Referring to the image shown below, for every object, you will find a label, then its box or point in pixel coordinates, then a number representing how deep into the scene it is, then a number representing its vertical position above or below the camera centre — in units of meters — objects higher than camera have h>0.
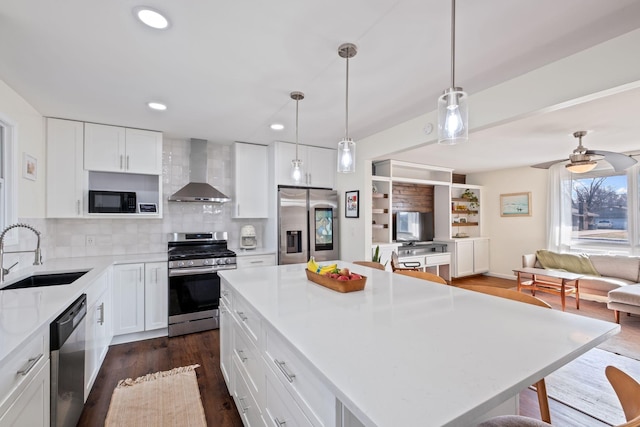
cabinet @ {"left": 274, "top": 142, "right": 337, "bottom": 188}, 3.95 +0.71
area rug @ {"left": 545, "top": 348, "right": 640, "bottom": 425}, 2.03 -1.35
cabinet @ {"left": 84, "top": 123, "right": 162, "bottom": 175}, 3.13 +0.72
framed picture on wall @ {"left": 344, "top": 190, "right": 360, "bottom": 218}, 3.92 +0.14
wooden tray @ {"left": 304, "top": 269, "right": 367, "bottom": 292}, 1.64 -0.40
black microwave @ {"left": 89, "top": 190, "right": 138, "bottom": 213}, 3.11 +0.13
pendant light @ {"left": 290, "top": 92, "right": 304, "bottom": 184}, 2.47 +0.43
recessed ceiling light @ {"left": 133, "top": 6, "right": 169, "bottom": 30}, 1.47 +1.02
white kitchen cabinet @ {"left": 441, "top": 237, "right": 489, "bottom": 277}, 6.01 -0.88
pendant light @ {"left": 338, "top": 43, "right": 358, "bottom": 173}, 2.06 +0.41
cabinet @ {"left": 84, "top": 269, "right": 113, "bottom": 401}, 2.05 -0.92
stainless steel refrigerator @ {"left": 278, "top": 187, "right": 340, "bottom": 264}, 3.85 -0.14
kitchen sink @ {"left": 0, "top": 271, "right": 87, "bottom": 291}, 2.29 -0.53
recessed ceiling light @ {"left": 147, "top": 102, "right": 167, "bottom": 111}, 2.63 +0.99
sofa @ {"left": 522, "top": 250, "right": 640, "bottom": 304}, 4.25 -0.86
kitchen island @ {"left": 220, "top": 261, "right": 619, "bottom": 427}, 0.71 -0.44
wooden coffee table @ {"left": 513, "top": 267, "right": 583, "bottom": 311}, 4.20 -1.06
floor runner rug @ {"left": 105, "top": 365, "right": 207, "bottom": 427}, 1.90 -1.34
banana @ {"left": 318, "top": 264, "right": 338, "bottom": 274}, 1.86 -0.36
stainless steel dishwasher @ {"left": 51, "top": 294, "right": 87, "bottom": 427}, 1.43 -0.82
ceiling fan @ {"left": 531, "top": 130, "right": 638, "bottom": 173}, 3.19 +0.62
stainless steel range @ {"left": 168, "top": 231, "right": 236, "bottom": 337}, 3.26 -0.84
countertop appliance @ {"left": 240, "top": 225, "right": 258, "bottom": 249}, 4.06 -0.32
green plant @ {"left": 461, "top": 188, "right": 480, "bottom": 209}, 6.71 +0.38
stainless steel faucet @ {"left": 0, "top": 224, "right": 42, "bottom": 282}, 1.87 -0.31
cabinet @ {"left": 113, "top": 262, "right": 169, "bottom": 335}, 3.03 -0.89
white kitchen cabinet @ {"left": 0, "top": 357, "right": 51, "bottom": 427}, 1.07 -0.78
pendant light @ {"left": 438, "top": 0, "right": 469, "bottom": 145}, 1.29 +0.45
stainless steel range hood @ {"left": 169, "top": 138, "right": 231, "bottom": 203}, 3.57 +0.37
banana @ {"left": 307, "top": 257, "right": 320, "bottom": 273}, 1.95 -0.35
